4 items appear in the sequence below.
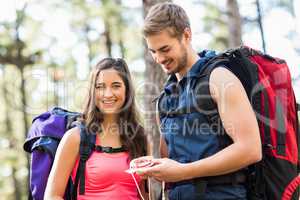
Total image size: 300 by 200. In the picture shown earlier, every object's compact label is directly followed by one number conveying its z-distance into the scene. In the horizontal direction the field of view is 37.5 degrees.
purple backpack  3.65
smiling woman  3.55
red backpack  2.98
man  2.87
